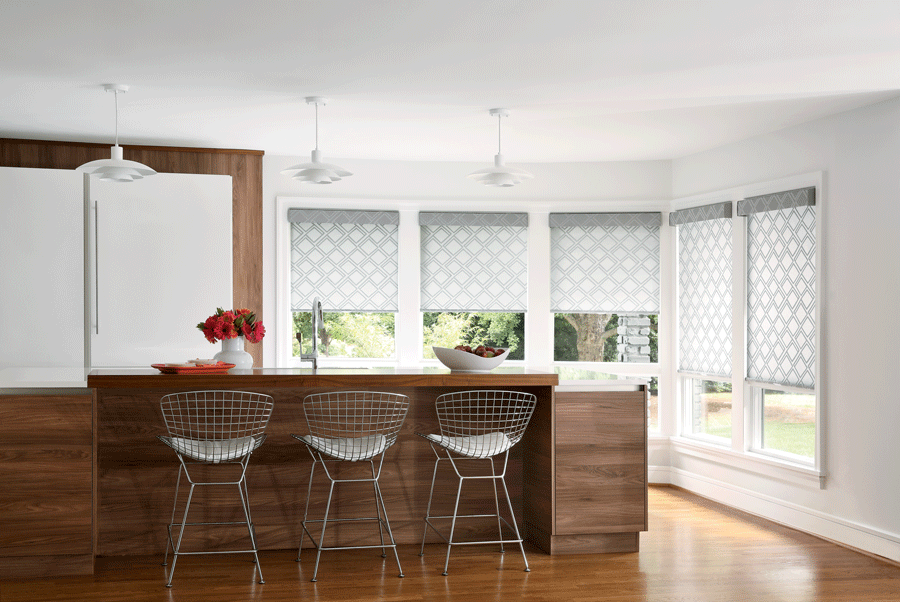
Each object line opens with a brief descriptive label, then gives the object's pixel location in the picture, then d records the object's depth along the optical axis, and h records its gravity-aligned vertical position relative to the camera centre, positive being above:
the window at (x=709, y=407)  6.16 -0.90
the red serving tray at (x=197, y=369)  4.08 -0.39
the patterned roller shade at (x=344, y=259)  6.64 +0.28
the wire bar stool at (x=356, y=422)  4.08 -0.69
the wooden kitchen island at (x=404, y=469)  4.22 -0.96
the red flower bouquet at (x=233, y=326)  4.47 -0.19
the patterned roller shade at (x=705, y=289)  6.11 +0.03
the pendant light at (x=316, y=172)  4.63 +0.70
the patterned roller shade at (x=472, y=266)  6.80 +0.22
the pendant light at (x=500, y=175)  4.92 +0.72
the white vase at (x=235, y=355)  4.53 -0.35
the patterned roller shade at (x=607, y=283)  6.78 +0.08
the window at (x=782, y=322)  5.26 -0.20
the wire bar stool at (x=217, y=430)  3.81 -0.70
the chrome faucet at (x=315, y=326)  4.66 -0.20
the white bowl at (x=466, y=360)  4.33 -0.37
